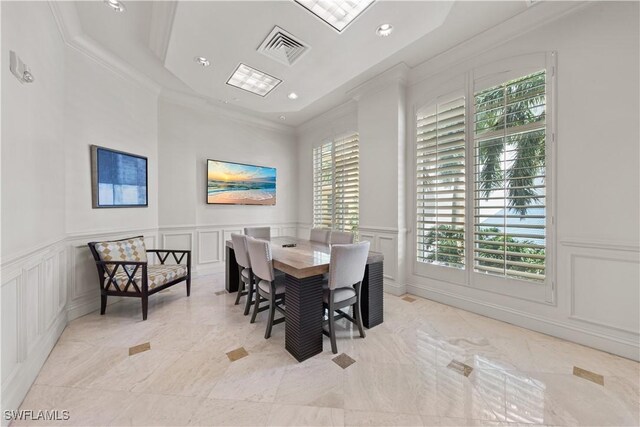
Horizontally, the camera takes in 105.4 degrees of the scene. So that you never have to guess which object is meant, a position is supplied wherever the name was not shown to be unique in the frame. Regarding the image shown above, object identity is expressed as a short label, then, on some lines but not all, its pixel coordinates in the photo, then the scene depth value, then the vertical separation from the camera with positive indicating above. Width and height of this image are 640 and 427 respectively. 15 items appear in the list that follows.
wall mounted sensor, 1.49 +0.93
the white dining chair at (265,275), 2.20 -0.57
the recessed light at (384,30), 2.09 +1.60
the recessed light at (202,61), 2.50 +1.60
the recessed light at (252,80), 2.80 +1.65
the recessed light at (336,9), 1.85 +1.60
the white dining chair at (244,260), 2.62 -0.52
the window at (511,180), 2.40 +0.34
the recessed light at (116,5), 2.13 +1.86
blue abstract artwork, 2.90 +0.46
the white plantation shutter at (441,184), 2.95 +0.37
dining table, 1.98 -0.72
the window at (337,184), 4.32 +0.56
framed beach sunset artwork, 4.42 +0.58
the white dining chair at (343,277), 2.02 -0.55
